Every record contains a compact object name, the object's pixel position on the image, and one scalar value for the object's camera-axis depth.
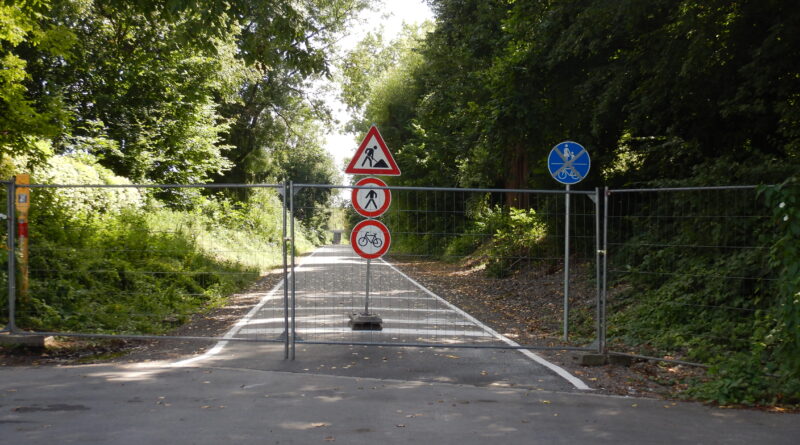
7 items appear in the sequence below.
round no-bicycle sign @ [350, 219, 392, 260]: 9.79
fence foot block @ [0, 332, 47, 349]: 8.02
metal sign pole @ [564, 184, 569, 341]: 9.22
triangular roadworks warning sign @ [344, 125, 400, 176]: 10.37
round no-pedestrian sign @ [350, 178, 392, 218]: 9.42
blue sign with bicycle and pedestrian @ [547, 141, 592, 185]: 10.54
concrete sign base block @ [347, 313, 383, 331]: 10.05
